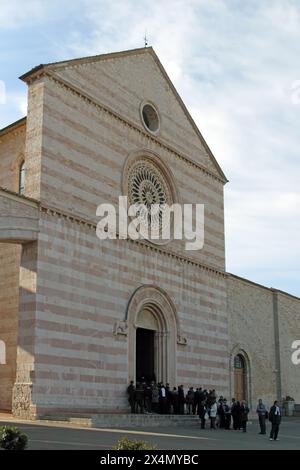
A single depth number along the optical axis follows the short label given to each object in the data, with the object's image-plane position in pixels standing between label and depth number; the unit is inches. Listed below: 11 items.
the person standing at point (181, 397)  959.6
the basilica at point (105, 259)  812.0
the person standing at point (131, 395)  892.0
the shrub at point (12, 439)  391.2
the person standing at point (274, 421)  724.7
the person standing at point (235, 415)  880.9
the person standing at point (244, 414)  871.7
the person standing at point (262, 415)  828.6
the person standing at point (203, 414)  857.4
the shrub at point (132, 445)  350.0
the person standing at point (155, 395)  930.1
